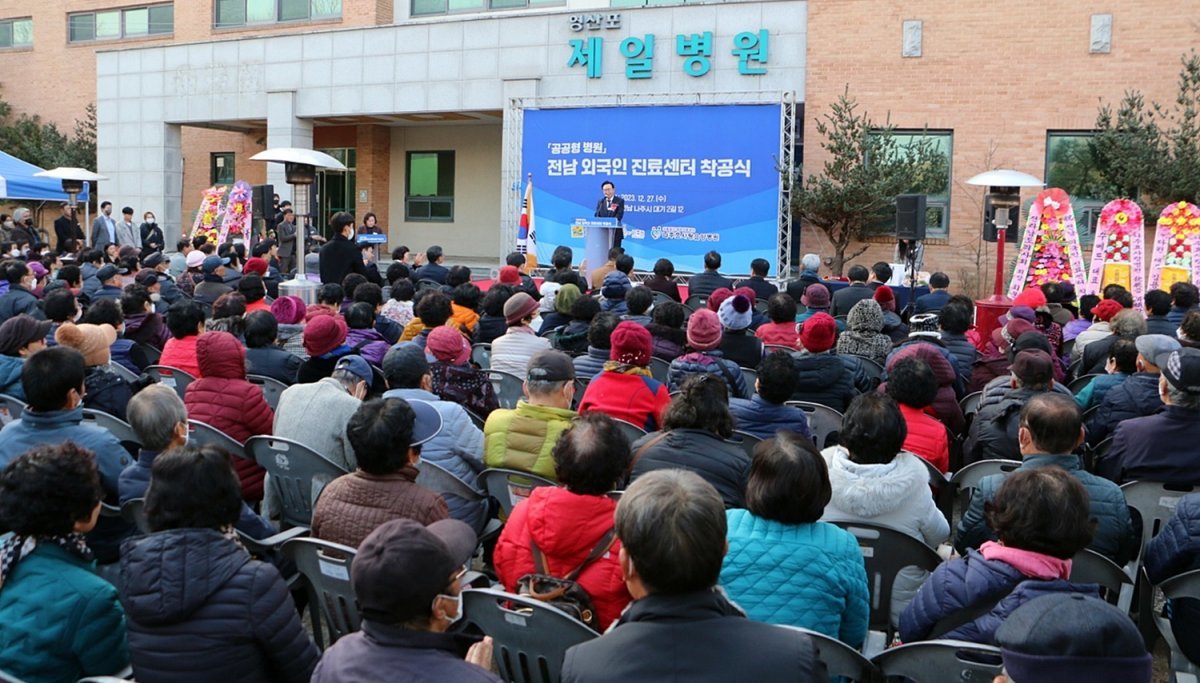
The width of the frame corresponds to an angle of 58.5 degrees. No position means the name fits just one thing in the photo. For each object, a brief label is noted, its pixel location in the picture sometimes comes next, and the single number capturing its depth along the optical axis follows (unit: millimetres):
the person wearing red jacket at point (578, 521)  3334
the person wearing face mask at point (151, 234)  21816
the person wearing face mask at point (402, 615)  2287
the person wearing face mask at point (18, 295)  8672
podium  16391
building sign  18641
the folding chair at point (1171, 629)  3342
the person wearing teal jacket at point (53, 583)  2777
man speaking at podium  16172
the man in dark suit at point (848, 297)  10430
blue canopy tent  17625
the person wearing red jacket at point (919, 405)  5051
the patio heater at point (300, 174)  11180
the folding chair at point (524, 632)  2797
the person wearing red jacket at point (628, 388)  5477
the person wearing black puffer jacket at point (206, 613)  2760
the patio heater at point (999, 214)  11008
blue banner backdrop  17734
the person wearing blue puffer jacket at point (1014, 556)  2875
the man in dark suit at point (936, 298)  11219
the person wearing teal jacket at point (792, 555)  3064
